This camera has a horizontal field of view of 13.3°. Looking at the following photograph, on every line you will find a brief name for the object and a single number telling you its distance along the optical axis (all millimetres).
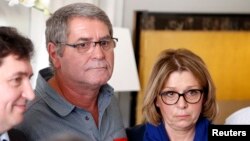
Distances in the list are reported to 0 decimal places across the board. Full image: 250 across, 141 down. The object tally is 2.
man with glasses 2857
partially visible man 2522
